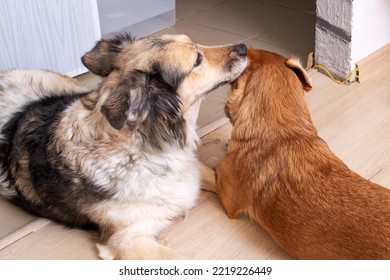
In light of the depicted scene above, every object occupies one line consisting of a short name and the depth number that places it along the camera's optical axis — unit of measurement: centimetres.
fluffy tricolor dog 141
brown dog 137
